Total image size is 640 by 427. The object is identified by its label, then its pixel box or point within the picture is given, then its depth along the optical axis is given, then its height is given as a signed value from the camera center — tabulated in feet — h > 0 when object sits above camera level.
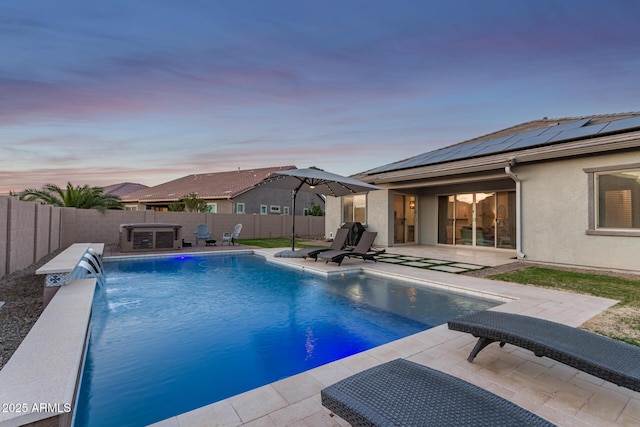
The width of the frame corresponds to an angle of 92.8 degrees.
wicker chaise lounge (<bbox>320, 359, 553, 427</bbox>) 5.36 -3.51
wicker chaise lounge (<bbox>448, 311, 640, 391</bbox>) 7.34 -3.45
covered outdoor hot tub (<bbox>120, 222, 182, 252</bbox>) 40.47 -2.53
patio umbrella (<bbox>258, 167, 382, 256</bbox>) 32.17 +4.42
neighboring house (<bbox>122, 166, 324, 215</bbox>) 79.10 +7.06
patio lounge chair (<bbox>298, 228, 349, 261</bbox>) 32.42 -3.09
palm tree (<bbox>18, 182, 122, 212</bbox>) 48.30 +3.52
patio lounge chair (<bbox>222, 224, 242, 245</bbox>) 51.86 -3.06
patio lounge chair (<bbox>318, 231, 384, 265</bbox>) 30.22 -3.29
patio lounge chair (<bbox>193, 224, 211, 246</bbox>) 50.59 -2.22
